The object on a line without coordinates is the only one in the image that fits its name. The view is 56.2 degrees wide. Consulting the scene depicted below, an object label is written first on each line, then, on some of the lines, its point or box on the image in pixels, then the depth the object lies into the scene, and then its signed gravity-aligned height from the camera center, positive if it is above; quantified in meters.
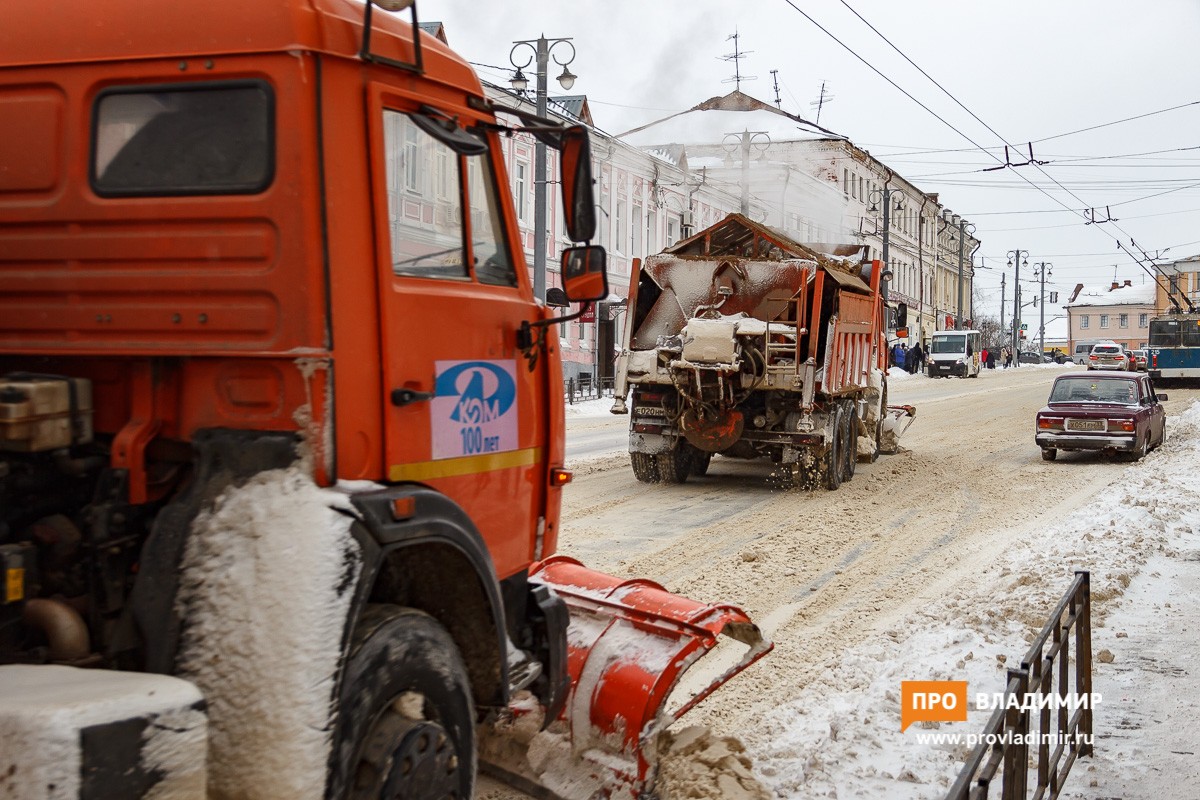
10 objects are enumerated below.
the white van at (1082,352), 79.56 -0.44
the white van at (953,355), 53.75 -0.27
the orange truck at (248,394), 2.84 -0.09
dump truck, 12.70 -0.04
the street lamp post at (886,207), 46.00 +5.94
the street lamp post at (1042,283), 108.81 +6.42
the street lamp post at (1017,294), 91.20 +4.46
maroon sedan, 16.95 -1.08
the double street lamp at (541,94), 21.14 +4.99
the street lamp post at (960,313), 65.54 +2.04
